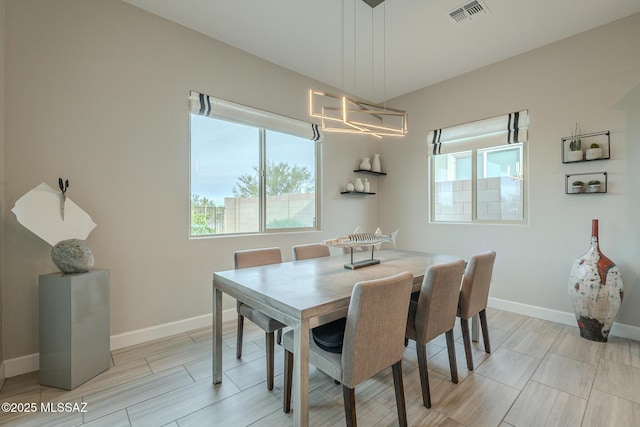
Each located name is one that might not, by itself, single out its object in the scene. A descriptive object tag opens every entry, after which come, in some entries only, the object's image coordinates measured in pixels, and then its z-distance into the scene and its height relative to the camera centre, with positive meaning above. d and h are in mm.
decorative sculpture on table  2066 -228
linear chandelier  2078 +1336
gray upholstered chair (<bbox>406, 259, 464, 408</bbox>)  1677 -599
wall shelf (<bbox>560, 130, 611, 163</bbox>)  2707 +676
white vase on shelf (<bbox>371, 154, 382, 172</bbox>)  4500 +764
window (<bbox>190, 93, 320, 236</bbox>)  2945 +449
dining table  1251 -434
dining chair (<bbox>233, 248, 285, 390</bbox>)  1860 -730
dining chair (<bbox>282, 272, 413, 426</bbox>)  1286 -627
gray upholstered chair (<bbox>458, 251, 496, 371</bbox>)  2053 -582
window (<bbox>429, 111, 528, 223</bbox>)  3326 +531
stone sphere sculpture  1897 -294
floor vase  2461 -730
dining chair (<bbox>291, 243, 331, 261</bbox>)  2660 -388
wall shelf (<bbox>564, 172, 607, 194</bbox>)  2717 +290
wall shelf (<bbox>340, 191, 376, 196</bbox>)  4193 +291
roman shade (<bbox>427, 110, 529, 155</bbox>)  3242 +980
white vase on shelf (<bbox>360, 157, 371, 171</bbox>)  4332 +732
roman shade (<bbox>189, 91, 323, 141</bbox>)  2807 +1083
